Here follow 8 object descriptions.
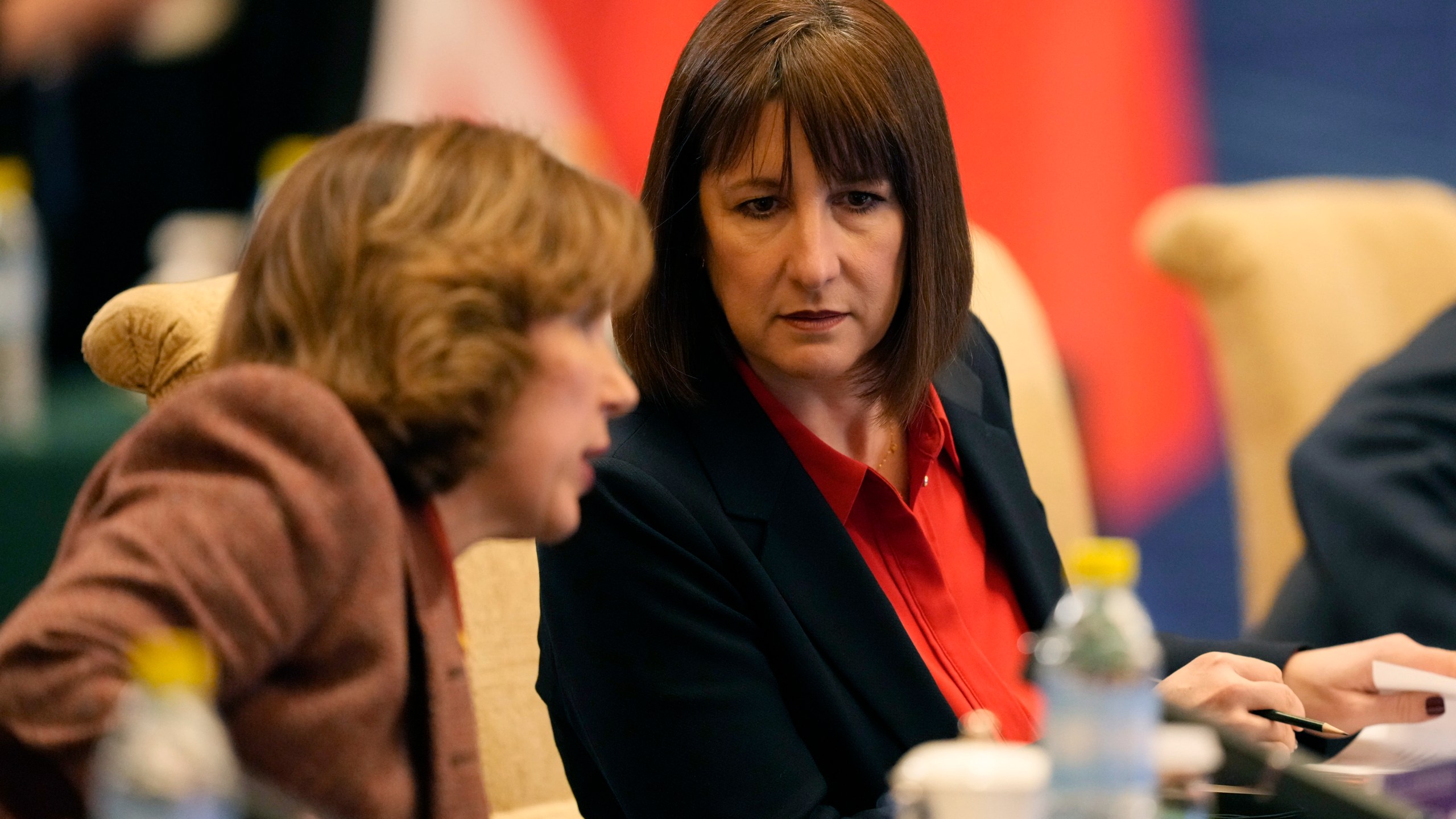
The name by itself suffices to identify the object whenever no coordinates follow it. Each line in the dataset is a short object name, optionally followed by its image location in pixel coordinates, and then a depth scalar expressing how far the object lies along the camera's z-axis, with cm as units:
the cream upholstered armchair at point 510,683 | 502
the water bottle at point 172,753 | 430
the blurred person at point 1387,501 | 518
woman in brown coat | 442
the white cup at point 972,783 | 440
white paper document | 475
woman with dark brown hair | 477
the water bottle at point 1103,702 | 441
